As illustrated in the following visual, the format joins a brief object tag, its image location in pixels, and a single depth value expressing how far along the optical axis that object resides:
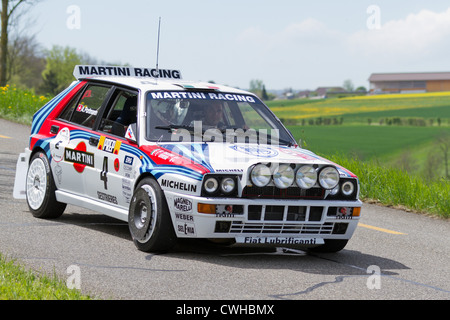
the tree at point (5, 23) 31.50
